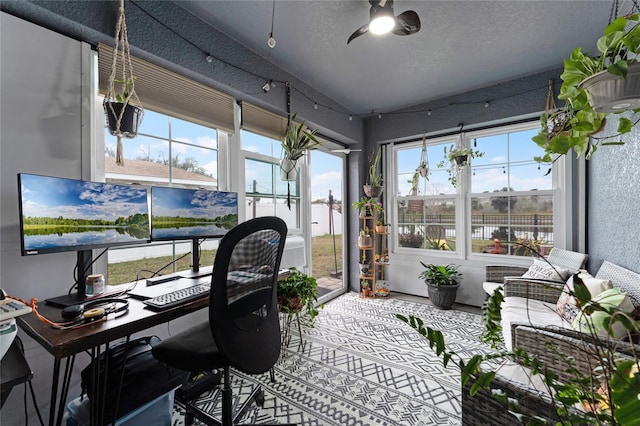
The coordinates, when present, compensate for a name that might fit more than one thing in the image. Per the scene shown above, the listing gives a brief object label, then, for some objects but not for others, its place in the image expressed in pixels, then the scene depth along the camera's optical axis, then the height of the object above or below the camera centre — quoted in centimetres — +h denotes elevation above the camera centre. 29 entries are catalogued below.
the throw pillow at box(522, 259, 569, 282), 243 -59
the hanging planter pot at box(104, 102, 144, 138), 140 +51
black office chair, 110 -47
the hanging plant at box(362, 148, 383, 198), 360 +46
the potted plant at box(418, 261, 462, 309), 320 -89
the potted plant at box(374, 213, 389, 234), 374 -22
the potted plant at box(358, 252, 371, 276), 373 -76
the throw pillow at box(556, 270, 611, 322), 167 -63
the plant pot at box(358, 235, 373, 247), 367 -41
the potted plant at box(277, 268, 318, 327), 211 -65
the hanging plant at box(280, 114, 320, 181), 240 +55
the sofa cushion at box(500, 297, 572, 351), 189 -80
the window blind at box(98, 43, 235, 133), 160 +85
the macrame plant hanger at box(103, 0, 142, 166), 140 +73
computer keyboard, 120 -40
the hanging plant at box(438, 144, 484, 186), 311 +64
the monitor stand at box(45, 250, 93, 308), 127 -41
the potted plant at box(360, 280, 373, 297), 373 -109
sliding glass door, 348 -13
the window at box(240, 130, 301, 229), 258 +33
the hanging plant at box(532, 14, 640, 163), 76 +38
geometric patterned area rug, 163 -123
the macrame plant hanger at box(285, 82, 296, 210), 273 +114
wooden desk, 90 -43
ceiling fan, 166 +122
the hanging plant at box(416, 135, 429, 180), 351 +63
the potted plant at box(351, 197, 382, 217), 354 +7
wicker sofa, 86 -64
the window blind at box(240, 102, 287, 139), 242 +88
